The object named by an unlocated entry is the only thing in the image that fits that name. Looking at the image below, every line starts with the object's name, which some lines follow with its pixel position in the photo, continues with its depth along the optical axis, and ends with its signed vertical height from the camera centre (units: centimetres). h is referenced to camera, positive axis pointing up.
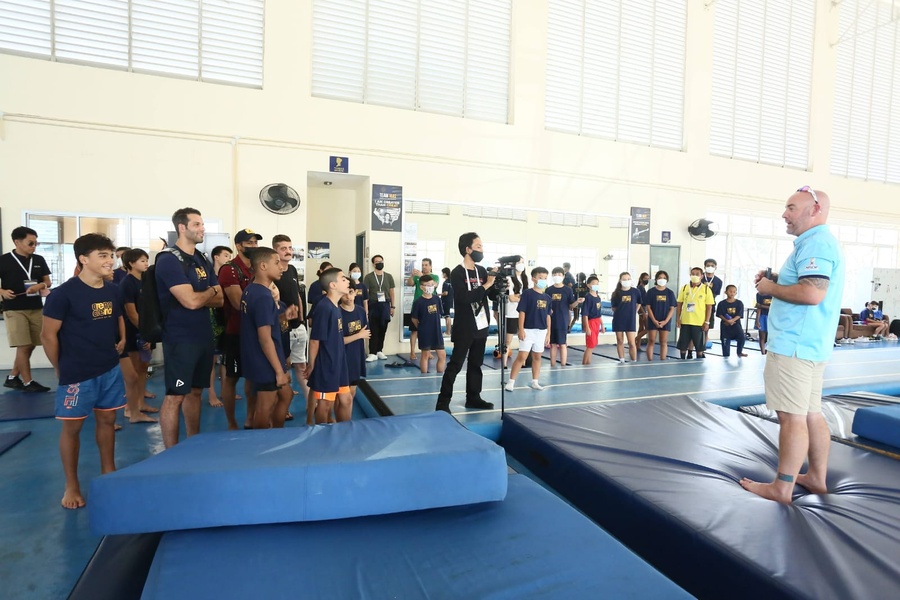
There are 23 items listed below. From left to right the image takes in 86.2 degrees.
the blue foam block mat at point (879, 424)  331 -105
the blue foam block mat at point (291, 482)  191 -93
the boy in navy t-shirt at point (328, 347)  346 -63
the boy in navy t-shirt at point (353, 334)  381 -57
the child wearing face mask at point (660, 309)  809 -67
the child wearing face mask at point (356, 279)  674 -25
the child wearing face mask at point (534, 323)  586 -70
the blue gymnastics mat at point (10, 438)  361 -145
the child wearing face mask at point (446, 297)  789 -54
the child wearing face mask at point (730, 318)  830 -80
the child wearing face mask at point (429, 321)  649 -78
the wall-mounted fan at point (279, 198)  731 +94
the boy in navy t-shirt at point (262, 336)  321 -52
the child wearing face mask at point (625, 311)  781 -69
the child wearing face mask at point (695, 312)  816 -71
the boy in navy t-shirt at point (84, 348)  271 -53
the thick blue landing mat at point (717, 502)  180 -111
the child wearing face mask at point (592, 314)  772 -74
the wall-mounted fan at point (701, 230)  1015 +87
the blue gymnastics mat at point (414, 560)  163 -111
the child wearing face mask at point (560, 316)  700 -72
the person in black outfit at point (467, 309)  443 -42
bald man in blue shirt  234 -26
